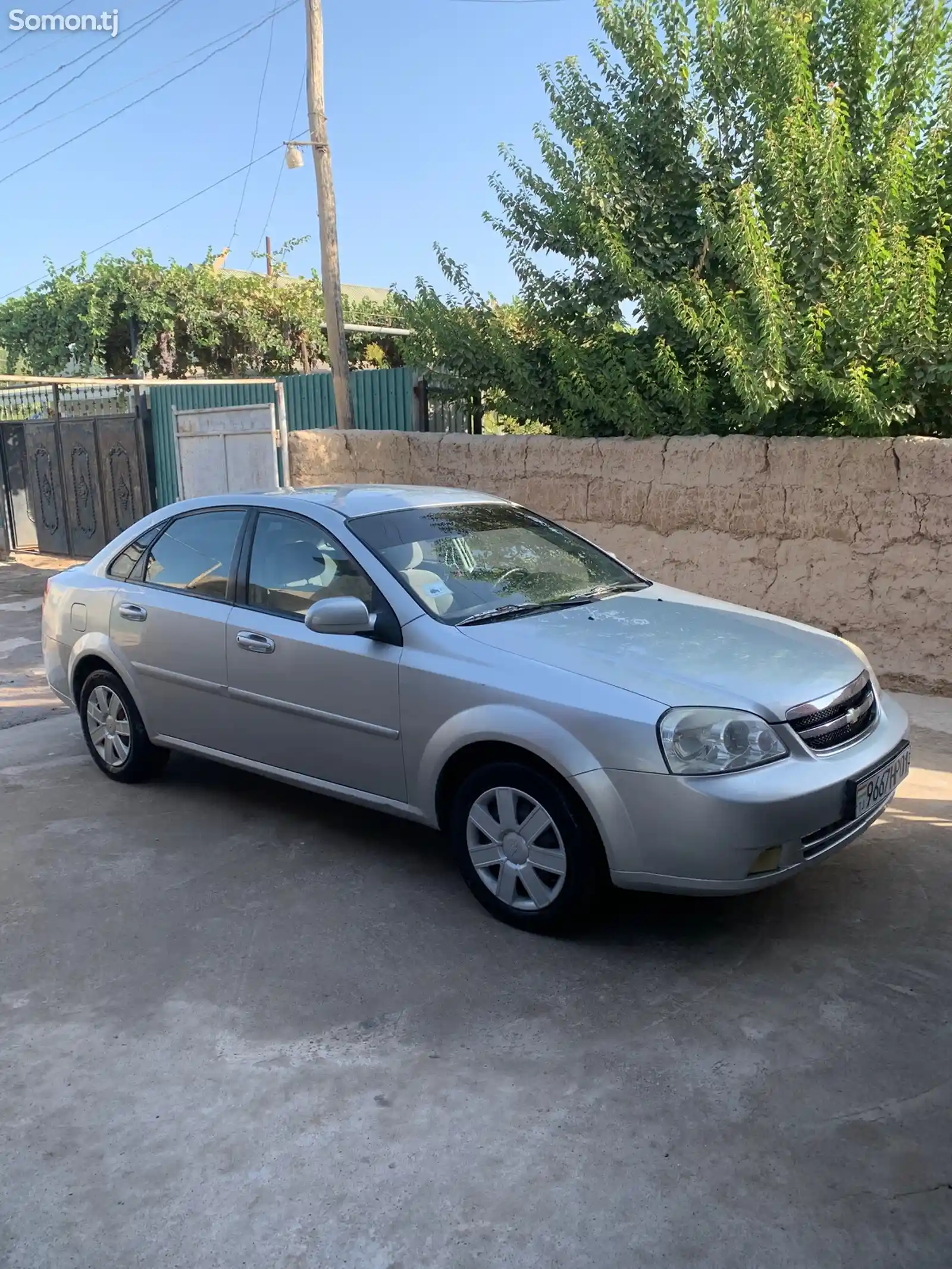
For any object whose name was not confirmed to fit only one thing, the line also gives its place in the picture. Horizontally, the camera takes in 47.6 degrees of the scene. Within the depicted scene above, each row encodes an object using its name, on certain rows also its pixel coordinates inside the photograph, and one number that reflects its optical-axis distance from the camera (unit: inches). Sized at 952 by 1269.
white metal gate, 413.4
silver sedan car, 136.6
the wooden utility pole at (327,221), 403.5
